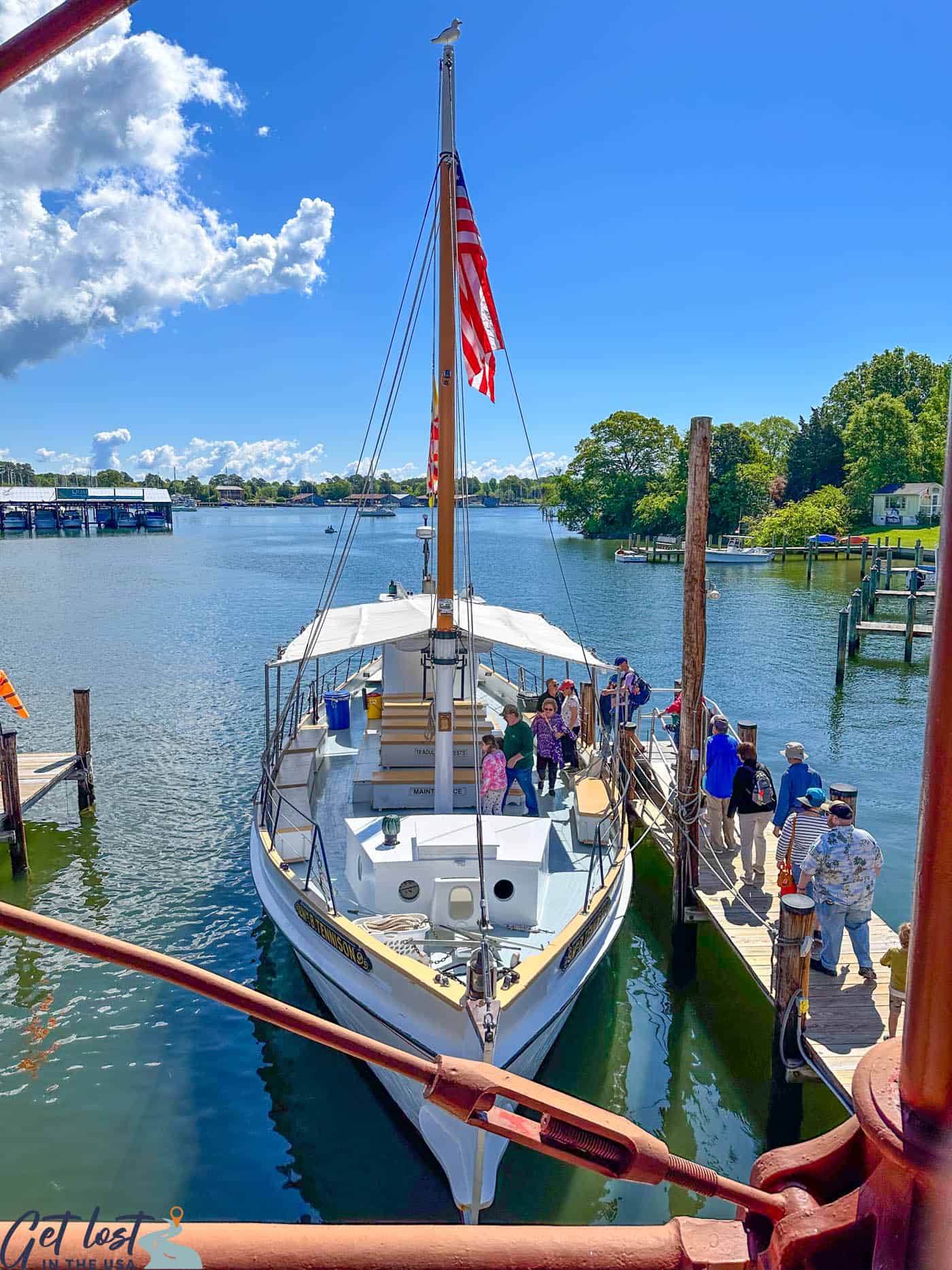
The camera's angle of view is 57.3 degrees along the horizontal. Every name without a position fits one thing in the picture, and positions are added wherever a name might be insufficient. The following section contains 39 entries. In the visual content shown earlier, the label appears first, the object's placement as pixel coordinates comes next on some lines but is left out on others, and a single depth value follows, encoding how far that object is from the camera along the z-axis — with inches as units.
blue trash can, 676.7
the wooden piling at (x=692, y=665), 456.4
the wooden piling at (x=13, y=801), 615.2
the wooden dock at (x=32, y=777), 619.5
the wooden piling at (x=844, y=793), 422.6
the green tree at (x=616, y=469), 4409.5
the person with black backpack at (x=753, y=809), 450.9
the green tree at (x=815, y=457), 4023.1
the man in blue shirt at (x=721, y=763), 461.4
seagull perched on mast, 427.8
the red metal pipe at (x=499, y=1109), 59.6
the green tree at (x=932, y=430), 3228.3
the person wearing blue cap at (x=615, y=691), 626.2
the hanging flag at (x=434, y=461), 615.1
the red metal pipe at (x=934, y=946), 50.1
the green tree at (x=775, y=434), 5329.7
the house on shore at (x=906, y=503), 3368.6
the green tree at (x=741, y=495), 3735.2
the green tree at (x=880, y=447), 3533.5
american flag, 432.8
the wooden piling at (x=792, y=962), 337.1
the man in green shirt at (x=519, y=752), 468.1
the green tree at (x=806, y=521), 3533.5
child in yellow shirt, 294.4
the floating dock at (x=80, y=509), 5708.7
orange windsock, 735.1
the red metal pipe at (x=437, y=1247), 55.0
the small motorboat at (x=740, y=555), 3203.7
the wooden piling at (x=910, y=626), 1384.1
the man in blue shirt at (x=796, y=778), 417.1
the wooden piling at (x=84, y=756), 744.3
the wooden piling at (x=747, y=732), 578.6
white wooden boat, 316.2
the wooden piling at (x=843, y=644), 1288.1
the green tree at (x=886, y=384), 3865.7
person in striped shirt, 372.5
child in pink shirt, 450.9
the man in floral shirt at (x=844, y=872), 343.3
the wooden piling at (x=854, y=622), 1413.6
